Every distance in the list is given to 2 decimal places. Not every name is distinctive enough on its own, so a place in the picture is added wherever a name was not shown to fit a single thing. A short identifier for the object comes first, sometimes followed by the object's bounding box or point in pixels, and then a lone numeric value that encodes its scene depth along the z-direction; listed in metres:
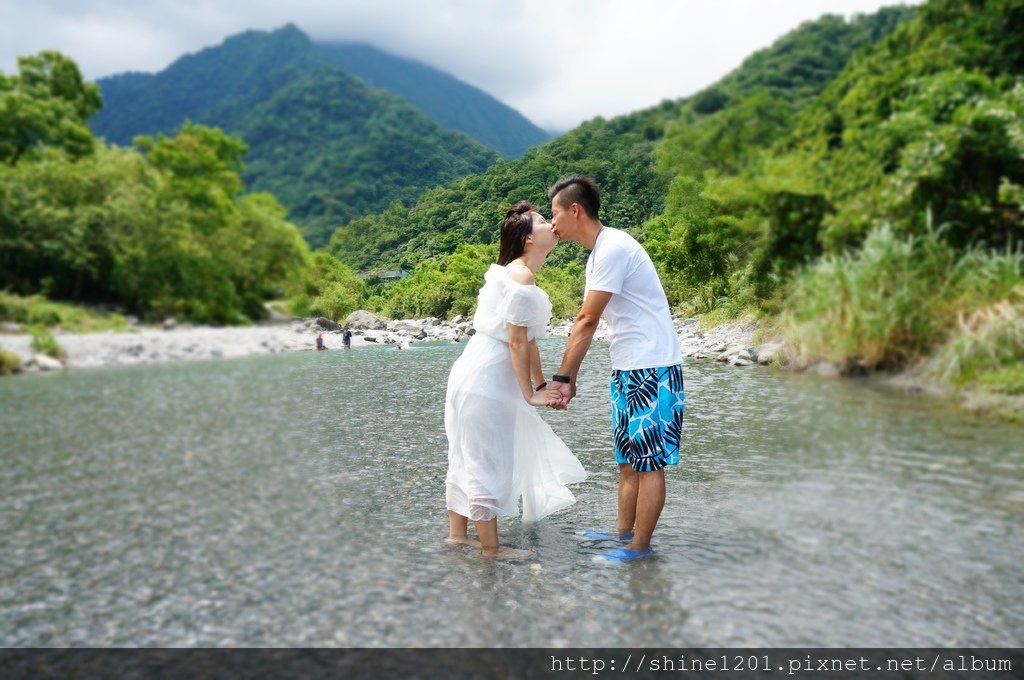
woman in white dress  3.67
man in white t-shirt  3.56
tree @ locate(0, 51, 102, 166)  32.59
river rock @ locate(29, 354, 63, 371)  17.16
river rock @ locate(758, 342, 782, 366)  10.82
